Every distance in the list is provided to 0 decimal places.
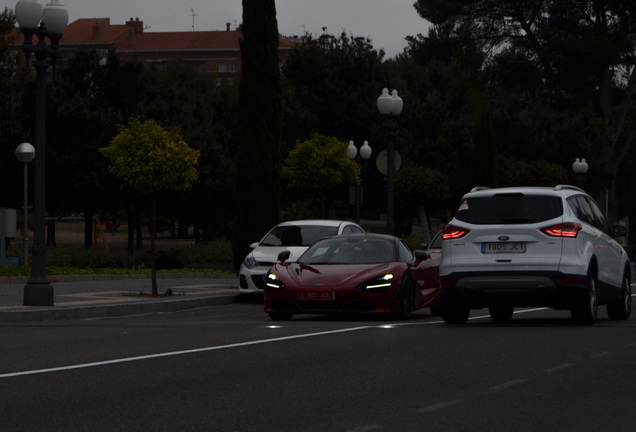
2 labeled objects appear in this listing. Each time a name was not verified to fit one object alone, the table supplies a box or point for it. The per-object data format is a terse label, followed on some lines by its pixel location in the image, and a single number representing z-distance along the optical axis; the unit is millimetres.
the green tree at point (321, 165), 41062
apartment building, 159375
